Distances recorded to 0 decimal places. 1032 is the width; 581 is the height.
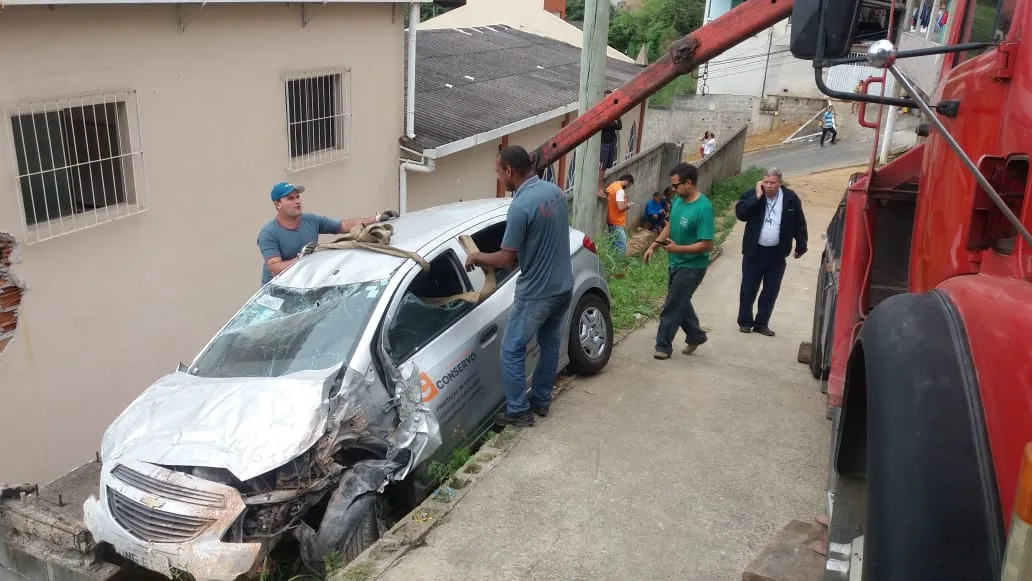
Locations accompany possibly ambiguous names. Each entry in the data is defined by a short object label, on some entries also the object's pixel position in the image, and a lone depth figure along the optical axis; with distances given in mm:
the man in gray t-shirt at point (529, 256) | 5176
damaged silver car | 3885
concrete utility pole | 8602
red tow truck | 1783
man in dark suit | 7270
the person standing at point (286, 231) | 6207
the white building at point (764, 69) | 37500
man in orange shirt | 11266
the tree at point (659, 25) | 47250
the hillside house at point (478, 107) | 11547
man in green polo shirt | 6582
